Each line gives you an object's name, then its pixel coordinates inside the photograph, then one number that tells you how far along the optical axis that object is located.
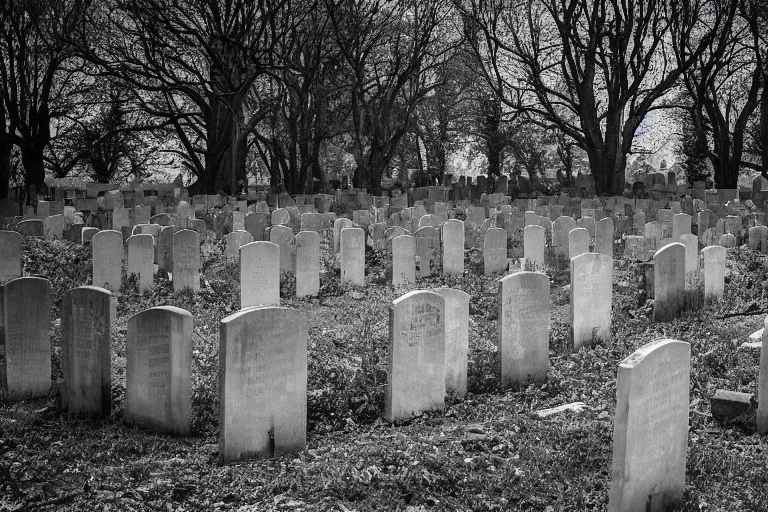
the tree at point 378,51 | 27.42
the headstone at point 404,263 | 11.65
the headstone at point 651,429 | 4.50
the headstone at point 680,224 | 14.88
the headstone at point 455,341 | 7.03
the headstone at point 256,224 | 15.34
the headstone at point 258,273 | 9.79
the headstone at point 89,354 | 6.41
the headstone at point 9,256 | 10.80
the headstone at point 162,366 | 6.04
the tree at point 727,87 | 28.08
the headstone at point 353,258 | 11.85
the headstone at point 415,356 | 6.35
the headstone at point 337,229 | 13.88
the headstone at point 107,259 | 10.80
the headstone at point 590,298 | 8.54
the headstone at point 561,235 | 13.34
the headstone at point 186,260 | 10.89
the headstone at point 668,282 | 9.41
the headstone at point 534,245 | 12.59
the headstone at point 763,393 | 5.74
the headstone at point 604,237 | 13.39
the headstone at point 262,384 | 5.42
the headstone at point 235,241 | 12.65
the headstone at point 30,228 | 14.04
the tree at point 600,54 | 25.94
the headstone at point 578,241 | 12.38
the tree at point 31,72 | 25.22
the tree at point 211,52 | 24.88
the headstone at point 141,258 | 11.03
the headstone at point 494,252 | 12.80
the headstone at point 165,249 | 11.98
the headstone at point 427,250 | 12.52
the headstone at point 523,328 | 7.32
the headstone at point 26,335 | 6.88
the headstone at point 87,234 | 13.16
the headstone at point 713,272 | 9.85
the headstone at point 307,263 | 11.12
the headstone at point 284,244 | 11.88
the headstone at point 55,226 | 14.82
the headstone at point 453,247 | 12.66
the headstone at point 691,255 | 10.73
